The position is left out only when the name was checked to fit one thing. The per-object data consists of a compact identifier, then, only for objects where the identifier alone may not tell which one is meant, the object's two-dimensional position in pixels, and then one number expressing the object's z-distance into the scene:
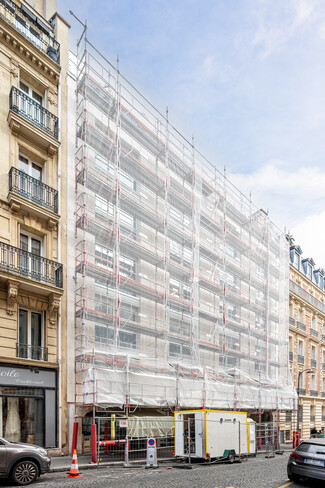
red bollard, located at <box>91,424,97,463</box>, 18.19
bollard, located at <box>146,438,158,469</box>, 17.11
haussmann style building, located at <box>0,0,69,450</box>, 18.62
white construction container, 18.36
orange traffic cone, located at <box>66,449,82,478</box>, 14.73
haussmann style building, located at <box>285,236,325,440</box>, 44.28
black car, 12.66
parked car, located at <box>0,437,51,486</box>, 12.56
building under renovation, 22.08
